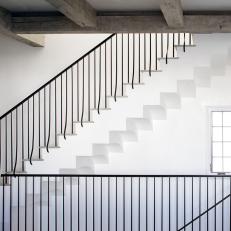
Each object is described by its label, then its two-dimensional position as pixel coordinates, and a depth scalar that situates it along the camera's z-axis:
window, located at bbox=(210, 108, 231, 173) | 8.15
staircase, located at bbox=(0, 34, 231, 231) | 7.39
